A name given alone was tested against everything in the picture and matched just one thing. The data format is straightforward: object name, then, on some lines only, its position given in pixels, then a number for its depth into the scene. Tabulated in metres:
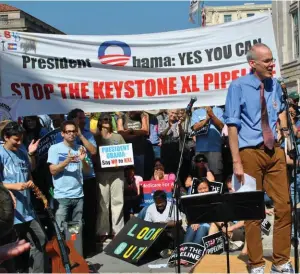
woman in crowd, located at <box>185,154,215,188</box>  8.59
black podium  4.91
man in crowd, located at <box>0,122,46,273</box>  6.20
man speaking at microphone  5.05
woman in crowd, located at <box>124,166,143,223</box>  8.76
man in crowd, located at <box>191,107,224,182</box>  8.66
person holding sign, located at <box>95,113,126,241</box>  8.20
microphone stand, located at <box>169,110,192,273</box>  5.98
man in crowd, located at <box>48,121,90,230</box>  7.22
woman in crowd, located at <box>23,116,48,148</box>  8.07
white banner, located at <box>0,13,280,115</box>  7.87
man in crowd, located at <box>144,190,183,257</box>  7.82
